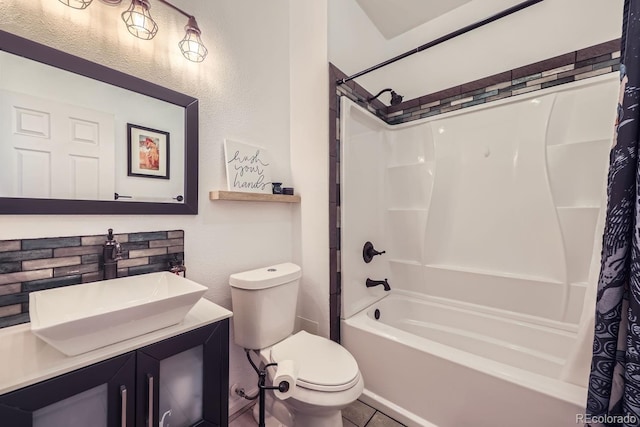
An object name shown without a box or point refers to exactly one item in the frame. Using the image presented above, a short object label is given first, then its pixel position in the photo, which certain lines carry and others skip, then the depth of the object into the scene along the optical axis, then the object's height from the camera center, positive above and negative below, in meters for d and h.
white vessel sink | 0.66 -0.30
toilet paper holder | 1.07 -0.78
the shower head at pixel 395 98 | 2.18 +1.01
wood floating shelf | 1.42 +0.11
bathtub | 1.12 -0.88
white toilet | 1.14 -0.75
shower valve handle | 2.06 -0.32
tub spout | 2.06 -0.57
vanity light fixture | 1.06 +0.88
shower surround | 1.34 -0.27
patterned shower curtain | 0.77 -0.20
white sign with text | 1.53 +0.31
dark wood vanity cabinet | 0.64 -0.53
